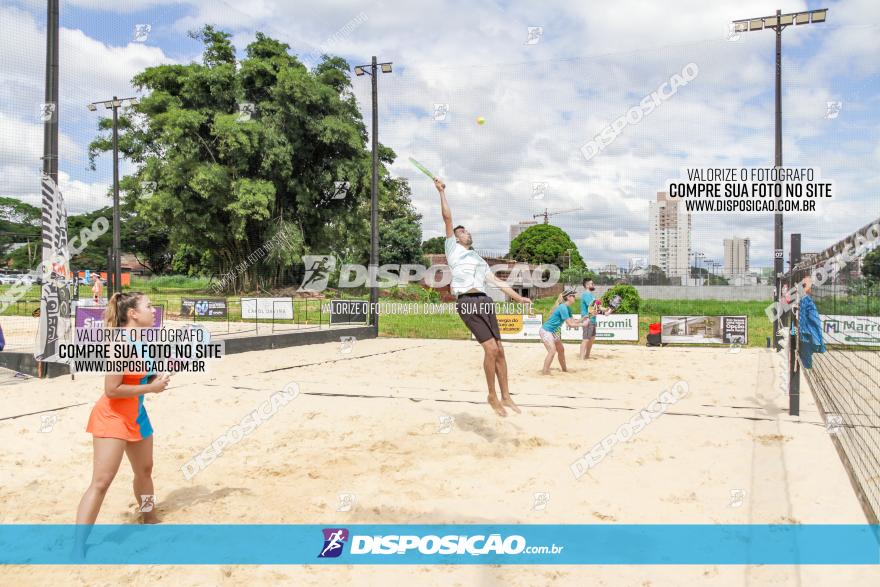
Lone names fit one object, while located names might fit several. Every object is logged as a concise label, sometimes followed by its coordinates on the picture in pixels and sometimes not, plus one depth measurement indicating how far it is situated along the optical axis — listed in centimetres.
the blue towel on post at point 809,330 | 776
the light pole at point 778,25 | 1414
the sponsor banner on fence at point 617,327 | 1747
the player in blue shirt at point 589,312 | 1259
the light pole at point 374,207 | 1761
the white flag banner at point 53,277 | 911
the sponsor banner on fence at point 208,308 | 1927
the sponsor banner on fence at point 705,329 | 1692
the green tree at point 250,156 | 3231
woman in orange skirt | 356
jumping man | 601
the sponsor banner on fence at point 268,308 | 1850
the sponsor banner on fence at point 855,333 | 1050
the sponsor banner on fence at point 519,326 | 1859
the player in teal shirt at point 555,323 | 1087
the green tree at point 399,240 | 4544
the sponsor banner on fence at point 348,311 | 1855
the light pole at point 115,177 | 1953
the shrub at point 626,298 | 2088
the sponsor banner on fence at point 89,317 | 976
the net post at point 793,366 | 744
